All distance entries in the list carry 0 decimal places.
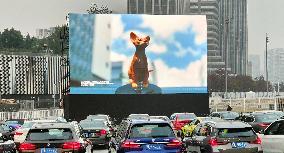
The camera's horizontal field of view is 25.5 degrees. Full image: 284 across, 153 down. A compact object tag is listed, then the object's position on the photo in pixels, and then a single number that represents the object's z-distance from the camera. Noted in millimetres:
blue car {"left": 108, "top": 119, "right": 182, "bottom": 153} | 14625
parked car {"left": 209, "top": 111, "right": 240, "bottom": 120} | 37272
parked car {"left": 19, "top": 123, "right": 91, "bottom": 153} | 14500
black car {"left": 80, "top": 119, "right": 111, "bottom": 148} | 27766
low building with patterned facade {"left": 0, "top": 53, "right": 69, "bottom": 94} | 119312
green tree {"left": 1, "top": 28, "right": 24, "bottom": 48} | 168750
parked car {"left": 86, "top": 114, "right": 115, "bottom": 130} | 36819
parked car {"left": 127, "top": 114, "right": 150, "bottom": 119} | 33181
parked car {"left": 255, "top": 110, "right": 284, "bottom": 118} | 29027
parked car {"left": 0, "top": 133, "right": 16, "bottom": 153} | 15496
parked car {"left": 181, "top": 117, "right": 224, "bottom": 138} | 26950
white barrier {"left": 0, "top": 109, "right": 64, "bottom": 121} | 65000
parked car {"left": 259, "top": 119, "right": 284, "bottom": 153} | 14836
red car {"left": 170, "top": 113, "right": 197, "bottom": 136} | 35312
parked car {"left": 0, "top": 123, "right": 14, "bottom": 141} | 29397
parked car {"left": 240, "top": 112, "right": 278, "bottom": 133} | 27266
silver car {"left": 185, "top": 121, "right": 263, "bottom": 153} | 15906
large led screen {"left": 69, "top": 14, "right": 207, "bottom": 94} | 52188
